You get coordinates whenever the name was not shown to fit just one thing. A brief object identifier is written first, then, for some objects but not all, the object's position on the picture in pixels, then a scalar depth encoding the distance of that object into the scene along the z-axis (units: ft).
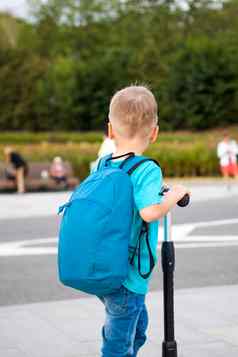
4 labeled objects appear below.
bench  75.31
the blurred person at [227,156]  72.28
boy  11.32
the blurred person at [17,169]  73.51
